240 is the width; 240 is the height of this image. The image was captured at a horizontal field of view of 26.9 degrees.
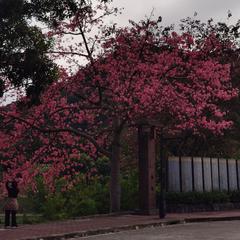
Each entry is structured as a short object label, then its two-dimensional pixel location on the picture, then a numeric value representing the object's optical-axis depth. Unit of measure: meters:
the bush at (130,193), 23.13
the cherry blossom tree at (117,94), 20.58
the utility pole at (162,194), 19.36
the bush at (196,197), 22.97
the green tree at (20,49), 15.23
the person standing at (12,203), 16.30
